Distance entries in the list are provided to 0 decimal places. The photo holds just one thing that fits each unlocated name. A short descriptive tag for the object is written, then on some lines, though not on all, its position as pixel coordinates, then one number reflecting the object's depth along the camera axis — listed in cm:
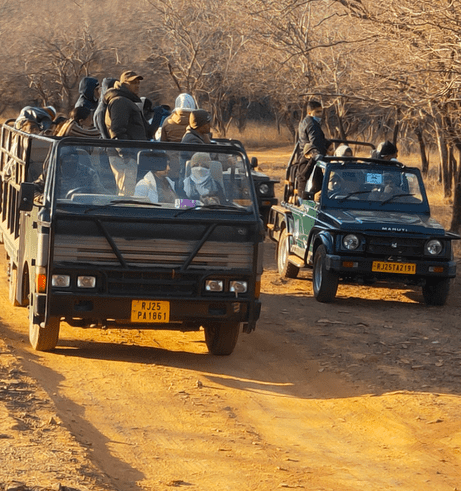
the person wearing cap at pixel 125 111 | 1844
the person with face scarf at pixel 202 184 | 1564
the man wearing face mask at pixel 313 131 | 2578
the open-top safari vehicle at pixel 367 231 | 2161
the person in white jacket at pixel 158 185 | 1548
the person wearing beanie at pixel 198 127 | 1775
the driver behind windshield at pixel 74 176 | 1517
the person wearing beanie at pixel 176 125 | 1939
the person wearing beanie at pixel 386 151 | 2644
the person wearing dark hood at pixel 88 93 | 2523
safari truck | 1466
